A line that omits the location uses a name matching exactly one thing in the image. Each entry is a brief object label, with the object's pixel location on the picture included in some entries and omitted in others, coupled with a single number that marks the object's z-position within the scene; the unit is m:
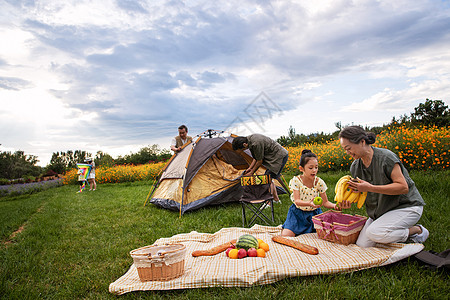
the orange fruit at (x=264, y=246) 3.27
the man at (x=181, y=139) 7.41
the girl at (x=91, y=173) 11.98
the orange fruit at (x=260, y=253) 3.07
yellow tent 6.31
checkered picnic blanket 2.61
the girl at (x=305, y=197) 3.69
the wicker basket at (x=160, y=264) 2.65
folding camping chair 4.65
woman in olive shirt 2.88
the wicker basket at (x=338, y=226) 3.28
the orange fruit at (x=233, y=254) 3.10
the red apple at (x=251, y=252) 3.07
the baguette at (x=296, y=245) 3.11
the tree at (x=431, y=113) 12.62
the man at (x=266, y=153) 5.45
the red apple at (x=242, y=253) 3.06
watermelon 3.16
